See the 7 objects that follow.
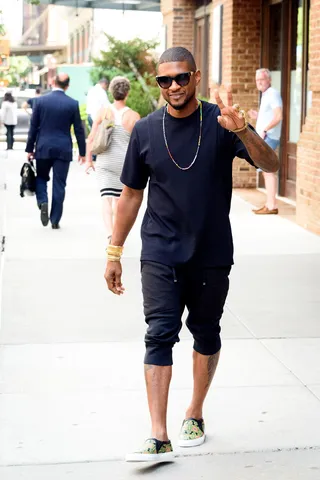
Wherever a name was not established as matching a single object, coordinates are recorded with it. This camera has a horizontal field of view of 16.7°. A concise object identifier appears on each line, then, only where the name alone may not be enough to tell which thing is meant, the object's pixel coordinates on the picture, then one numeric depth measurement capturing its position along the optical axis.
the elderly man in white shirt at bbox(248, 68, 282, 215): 14.02
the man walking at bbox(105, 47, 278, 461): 4.88
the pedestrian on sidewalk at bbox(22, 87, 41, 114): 31.22
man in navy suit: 12.42
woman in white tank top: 10.84
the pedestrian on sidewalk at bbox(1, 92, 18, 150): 28.05
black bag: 12.77
